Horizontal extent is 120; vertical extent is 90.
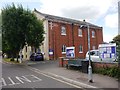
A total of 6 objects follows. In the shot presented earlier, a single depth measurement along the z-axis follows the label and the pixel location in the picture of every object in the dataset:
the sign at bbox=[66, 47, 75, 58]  10.17
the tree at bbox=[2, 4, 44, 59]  12.40
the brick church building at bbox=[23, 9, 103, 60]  16.25
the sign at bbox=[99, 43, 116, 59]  7.13
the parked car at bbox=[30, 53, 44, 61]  15.26
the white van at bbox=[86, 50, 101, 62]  9.98
